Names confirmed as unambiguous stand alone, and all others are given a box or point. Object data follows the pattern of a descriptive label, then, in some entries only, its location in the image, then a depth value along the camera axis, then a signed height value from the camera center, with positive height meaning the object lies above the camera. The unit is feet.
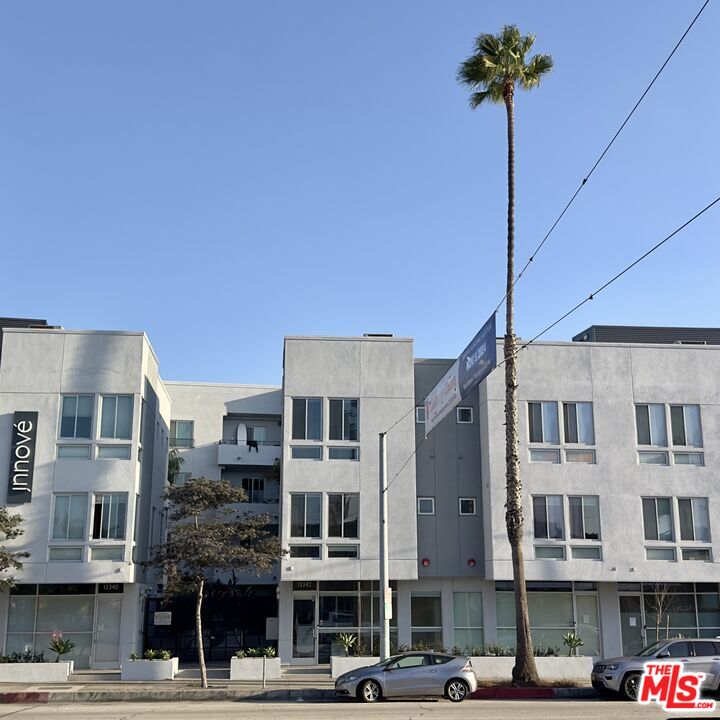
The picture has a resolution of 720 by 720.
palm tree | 85.71 +42.84
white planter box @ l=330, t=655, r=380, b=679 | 89.71 -8.84
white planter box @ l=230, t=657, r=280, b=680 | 89.25 -9.32
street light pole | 82.48 -0.45
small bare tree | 104.53 -3.15
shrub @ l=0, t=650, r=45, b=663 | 90.63 -8.55
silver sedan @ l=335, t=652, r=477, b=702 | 72.13 -8.32
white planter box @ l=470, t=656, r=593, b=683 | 89.51 -9.06
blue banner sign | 68.54 +16.74
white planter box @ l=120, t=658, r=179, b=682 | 88.69 -9.45
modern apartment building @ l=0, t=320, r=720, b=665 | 101.35 +10.48
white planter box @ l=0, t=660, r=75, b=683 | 87.25 -9.55
